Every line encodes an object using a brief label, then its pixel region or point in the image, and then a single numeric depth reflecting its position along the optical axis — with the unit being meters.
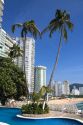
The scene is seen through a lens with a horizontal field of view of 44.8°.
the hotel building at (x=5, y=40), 41.98
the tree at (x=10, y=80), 15.07
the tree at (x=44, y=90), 12.37
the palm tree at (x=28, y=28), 16.35
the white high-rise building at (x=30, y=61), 64.94
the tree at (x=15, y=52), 22.44
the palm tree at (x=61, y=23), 13.48
